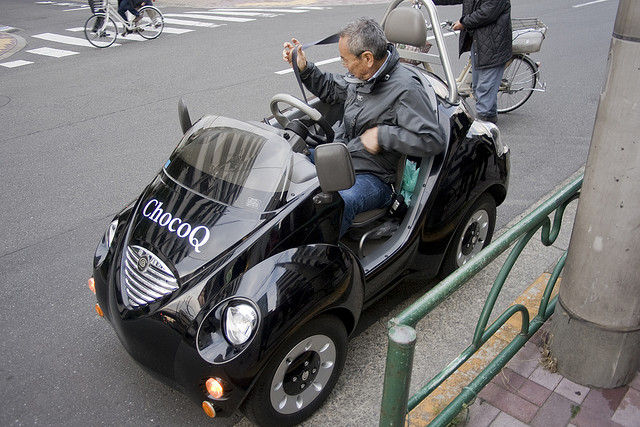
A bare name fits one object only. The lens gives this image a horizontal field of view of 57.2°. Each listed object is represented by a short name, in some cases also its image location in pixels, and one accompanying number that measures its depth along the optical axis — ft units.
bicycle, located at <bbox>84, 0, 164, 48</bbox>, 37.09
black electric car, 8.07
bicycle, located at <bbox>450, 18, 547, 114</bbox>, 21.65
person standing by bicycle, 19.08
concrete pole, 7.20
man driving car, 10.34
